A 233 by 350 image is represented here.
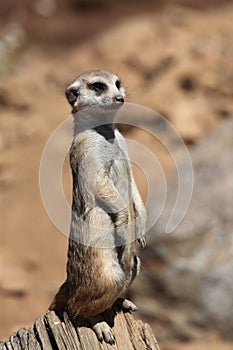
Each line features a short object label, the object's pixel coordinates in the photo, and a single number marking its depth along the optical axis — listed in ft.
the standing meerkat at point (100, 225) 26.12
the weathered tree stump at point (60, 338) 25.59
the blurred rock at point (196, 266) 44.04
